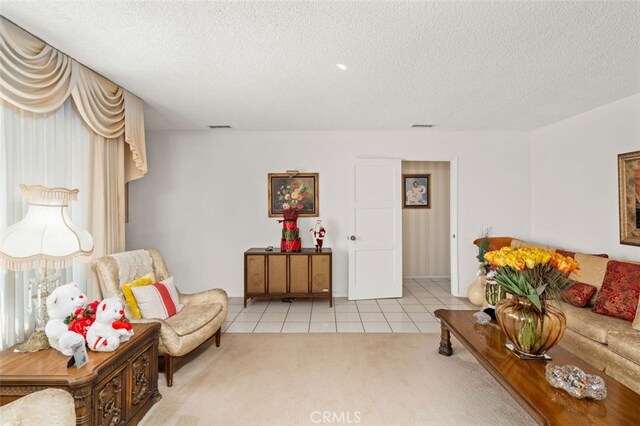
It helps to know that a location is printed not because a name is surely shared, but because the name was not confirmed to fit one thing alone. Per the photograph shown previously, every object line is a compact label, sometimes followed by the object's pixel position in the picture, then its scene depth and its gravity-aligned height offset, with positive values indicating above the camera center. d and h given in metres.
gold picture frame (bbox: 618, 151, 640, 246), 3.11 +0.15
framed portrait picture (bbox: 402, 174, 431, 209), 5.92 +0.40
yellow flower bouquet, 1.80 -0.39
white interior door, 4.54 -0.28
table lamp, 1.65 -0.17
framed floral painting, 4.62 +0.31
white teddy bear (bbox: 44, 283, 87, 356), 1.63 -0.60
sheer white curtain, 1.95 +0.34
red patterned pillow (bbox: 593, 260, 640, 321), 2.51 -0.71
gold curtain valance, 1.90 +0.99
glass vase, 1.82 -0.71
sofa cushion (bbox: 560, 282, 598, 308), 2.82 -0.80
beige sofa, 2.10 -0.99
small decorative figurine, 4.32 -0.32
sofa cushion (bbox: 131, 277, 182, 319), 2.57 -0.77
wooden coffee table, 1.38 -0.95
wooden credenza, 4.18 -0.86
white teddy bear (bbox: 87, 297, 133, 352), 1.75 -0.70
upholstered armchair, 2.35 -0.91
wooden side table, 1.50 -0.90
